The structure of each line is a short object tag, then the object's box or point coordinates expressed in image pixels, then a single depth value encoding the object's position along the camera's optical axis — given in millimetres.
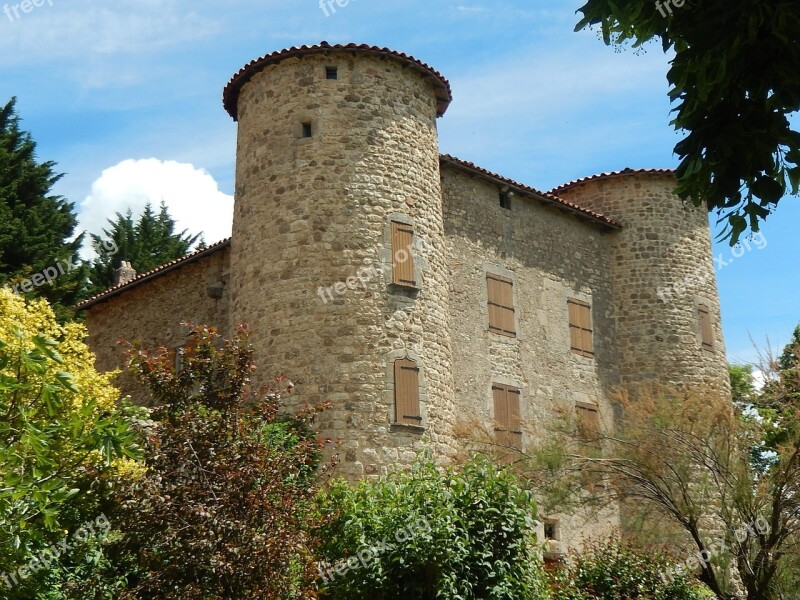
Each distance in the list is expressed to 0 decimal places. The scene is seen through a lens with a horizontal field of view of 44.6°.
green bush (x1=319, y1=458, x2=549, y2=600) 12422
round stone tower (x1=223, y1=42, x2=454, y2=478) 16031
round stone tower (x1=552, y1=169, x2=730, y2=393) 22406
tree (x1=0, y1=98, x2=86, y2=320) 22984
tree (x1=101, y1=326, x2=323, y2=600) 10211
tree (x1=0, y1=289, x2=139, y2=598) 8117
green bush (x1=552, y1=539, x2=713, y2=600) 14938
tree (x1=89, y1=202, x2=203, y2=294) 32938
